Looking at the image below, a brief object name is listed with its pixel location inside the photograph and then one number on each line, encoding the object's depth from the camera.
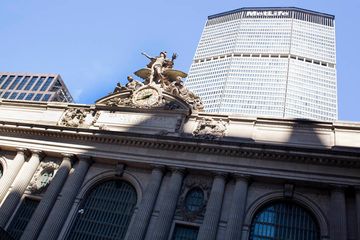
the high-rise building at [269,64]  124.50
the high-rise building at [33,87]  92.62
